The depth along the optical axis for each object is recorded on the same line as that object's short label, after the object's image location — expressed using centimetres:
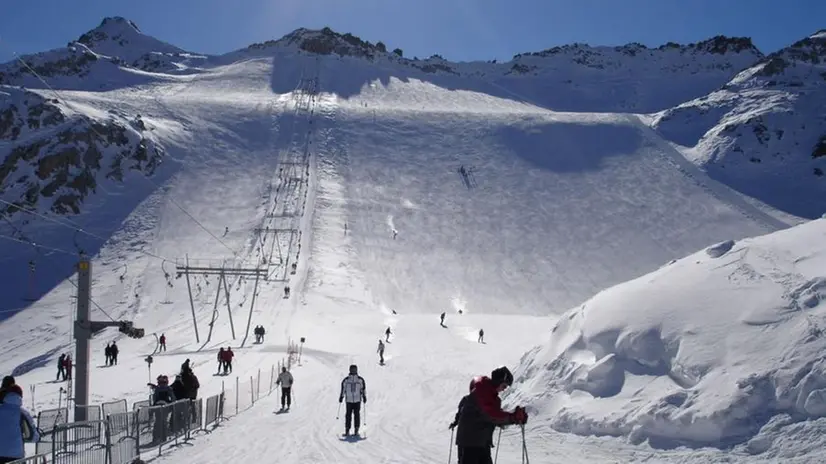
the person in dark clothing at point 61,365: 3132
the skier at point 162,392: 1448
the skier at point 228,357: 2825
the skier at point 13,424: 777
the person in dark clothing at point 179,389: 1591
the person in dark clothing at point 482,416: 731
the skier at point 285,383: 1969
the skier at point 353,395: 1531
